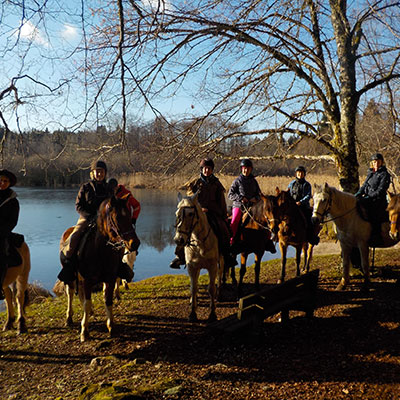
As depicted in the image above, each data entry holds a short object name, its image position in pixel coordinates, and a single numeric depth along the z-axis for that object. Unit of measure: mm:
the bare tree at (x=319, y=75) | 7164
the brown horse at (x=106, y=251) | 4781
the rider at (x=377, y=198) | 6828
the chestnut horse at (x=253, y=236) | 7032
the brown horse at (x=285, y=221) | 6734
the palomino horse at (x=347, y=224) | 6699
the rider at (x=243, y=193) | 7242
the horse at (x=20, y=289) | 5732
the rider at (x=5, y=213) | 5180
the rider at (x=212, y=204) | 6094
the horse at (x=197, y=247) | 5148
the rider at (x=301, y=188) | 8547
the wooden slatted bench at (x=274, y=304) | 4469
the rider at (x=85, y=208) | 5418
